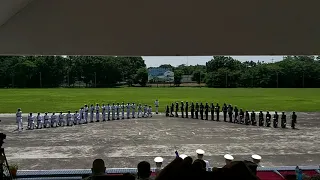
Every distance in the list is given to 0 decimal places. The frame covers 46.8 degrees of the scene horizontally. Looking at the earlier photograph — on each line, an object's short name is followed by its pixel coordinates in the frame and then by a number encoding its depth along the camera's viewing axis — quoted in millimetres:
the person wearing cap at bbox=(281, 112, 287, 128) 12491
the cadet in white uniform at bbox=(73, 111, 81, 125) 13406
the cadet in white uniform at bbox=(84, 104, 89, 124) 13895
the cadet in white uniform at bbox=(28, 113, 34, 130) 12211
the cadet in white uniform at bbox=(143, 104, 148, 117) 15883
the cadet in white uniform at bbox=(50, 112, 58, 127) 12672
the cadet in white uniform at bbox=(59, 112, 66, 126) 12928
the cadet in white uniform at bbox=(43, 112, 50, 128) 12633
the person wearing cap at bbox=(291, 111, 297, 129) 12446
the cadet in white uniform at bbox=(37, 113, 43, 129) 12438
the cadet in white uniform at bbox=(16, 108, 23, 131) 12102
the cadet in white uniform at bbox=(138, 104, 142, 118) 15878
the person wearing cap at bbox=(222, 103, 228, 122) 14266
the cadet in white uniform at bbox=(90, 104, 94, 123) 14250
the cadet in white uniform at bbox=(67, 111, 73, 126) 12920
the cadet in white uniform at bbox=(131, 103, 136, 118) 15422
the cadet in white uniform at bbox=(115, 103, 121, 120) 15055
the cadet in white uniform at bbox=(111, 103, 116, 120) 15023
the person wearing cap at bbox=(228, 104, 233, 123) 13939
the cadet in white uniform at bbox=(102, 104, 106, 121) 14466
